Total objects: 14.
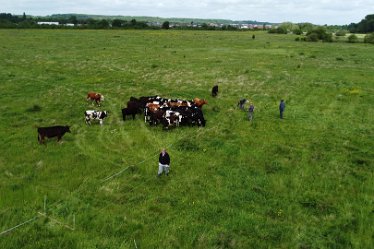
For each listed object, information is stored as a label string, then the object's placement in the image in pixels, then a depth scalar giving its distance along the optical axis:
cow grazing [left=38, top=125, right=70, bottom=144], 17.73
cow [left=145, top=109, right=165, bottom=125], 20.86
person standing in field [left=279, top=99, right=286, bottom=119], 22.65
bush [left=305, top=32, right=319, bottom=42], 83.93
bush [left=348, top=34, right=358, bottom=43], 82.56
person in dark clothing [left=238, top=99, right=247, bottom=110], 24.88
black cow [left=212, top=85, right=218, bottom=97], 28.56
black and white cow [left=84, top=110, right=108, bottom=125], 21.19
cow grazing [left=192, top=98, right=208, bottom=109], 23.98
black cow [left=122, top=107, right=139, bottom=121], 22.06
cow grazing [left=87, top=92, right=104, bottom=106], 25.47
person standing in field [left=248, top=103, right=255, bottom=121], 22.14
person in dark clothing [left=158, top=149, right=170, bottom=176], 14.26
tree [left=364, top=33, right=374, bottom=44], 80.06
